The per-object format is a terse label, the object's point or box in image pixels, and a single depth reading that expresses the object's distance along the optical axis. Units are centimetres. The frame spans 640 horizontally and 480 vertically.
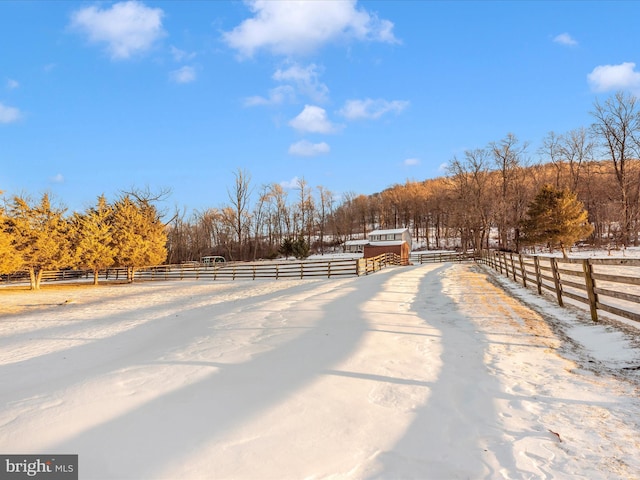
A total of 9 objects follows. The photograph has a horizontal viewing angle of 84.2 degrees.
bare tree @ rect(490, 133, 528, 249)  4866
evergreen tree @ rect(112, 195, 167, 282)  2853
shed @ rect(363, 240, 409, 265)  4553
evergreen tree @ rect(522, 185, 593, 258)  3503
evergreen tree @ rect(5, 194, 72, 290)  2348
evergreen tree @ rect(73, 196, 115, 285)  2686
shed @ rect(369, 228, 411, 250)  5700
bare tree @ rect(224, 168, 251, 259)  5344
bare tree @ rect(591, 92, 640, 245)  4047
